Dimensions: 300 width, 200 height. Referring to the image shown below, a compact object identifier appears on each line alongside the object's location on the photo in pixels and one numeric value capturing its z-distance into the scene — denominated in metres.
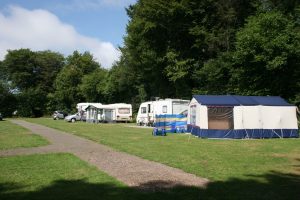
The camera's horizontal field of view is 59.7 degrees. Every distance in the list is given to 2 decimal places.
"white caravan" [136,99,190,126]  20.75
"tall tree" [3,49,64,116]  53.36
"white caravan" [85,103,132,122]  30.63
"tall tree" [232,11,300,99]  19.12
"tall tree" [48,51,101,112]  50.56
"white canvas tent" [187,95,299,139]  14.45
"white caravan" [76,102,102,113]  36.13
